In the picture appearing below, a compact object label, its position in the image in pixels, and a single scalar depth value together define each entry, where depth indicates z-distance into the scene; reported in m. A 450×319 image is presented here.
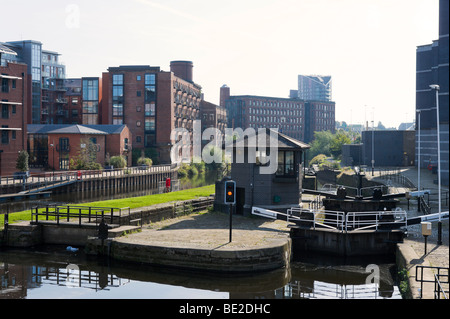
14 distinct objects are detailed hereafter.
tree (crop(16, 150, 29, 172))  60.41
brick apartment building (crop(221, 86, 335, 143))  168.12
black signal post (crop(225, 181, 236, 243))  21.33
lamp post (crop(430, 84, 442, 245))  23.20
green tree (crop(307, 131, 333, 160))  135.51
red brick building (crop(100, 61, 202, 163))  101.38
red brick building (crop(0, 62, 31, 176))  62.75
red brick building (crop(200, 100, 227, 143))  130.38
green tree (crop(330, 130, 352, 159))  112.44
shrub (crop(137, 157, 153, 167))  89.28
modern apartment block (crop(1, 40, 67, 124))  110.94
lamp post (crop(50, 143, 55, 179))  78.29
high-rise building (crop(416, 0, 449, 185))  47.69
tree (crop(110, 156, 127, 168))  78.88
